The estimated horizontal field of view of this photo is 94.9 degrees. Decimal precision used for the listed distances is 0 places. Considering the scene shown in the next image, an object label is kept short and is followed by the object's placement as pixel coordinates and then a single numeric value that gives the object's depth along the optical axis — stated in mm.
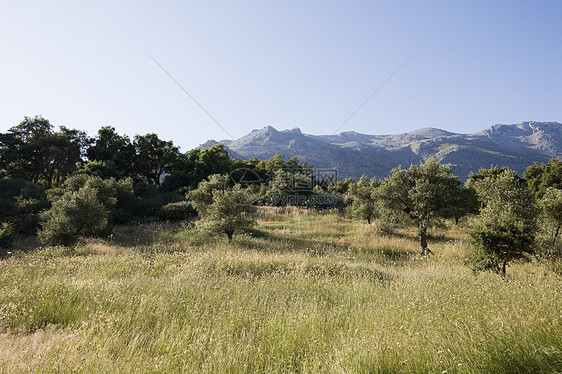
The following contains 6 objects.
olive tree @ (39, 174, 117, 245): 14844
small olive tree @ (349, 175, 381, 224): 24578
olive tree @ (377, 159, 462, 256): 15953
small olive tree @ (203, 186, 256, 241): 16969
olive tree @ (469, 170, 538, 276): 9448
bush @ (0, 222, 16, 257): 15234
